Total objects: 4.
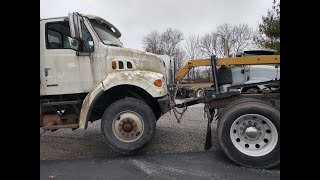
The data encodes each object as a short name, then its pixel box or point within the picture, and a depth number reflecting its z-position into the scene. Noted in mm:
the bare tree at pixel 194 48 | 37417
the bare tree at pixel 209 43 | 34152
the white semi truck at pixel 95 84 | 3383
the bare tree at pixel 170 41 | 35398
